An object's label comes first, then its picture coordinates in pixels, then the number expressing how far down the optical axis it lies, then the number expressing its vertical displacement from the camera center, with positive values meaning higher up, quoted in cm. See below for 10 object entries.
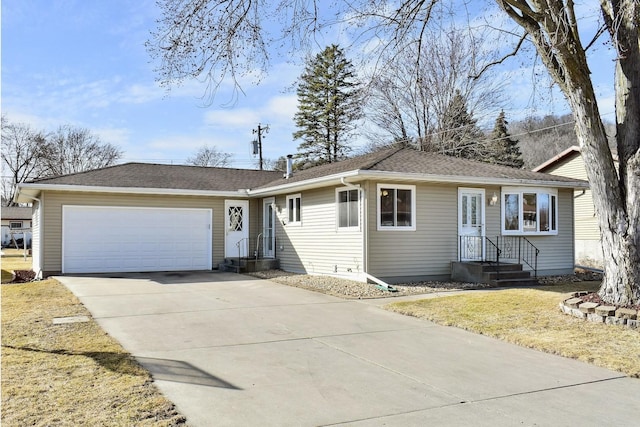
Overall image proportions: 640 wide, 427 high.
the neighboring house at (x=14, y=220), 4800 +101
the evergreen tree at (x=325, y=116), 3500 +800
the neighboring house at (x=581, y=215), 2330 +57
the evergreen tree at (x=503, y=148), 2931 +488
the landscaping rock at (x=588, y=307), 788 -124
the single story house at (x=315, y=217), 1316 +36
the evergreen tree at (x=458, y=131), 2814 +534
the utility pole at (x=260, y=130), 3870 +750
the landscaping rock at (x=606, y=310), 765 -126
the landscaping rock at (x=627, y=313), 742 -127
